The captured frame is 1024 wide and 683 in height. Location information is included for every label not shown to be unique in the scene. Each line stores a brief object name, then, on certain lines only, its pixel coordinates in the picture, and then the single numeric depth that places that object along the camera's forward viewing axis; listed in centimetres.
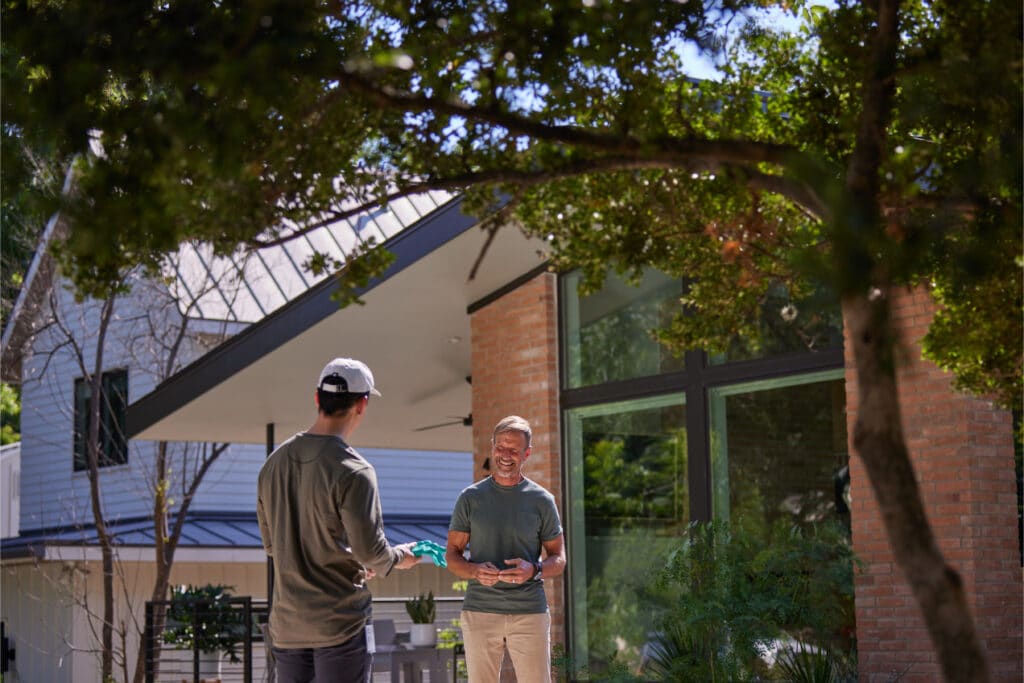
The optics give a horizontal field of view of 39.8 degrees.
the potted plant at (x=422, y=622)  1123
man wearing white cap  486
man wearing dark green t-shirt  621
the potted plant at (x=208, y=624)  1281
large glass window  940
